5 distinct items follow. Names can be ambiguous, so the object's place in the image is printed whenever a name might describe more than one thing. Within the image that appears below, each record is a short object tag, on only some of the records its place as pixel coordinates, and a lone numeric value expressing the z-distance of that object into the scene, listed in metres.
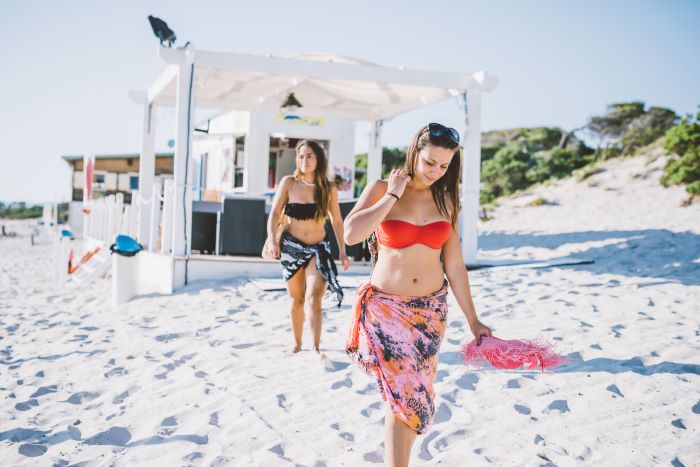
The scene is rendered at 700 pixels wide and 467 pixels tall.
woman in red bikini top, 2.18
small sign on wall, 13.96
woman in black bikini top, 4.43
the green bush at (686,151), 15.84
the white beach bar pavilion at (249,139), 8.29
